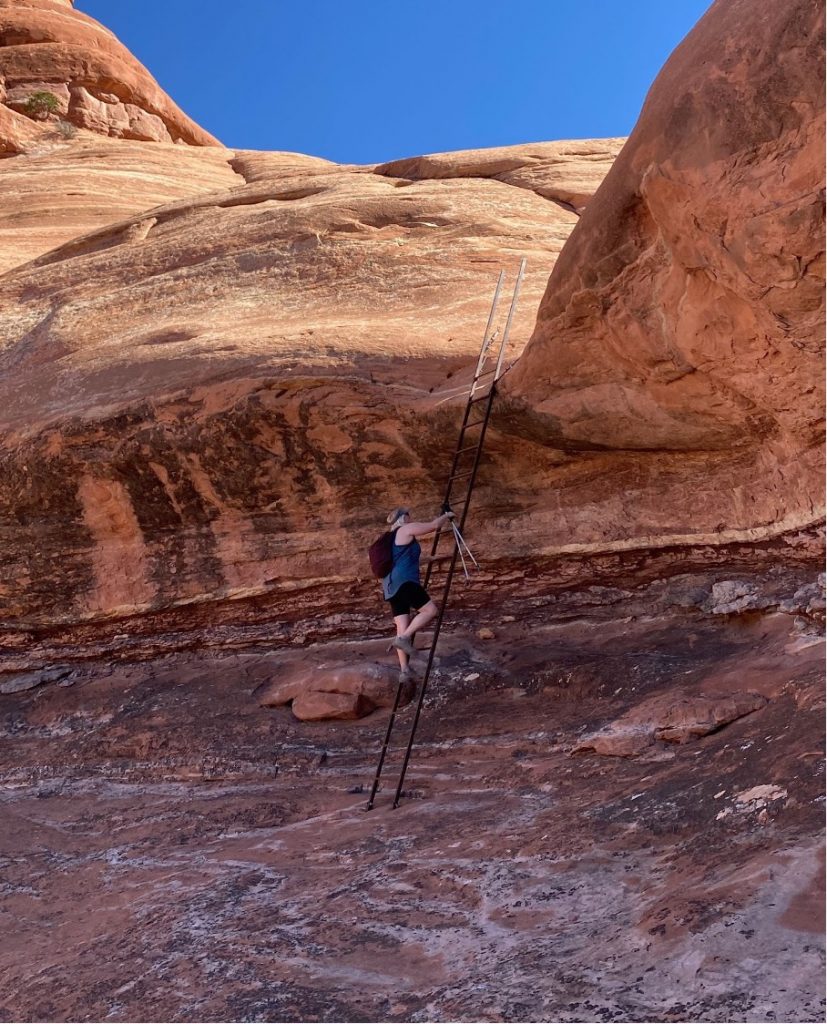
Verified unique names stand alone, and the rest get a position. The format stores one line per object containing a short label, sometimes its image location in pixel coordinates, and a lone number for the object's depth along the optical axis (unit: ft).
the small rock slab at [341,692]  26.48
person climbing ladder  25.14
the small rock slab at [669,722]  19.90
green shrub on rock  65.77
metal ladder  25.35
